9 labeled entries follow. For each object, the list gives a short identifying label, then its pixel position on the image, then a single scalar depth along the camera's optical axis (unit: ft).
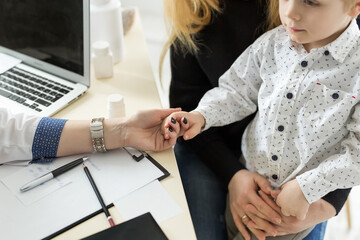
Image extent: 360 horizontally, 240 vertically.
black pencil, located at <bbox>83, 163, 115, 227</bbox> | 2.48
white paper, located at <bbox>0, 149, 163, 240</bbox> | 2.46
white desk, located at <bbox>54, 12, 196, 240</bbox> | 2.46
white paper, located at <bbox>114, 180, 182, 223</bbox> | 2.54
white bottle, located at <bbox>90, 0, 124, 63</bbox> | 3.88
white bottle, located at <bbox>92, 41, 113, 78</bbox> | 3.83
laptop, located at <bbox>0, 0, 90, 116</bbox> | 3.43
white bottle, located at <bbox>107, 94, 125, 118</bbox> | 3.28
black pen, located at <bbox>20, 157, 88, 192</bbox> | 2.69
